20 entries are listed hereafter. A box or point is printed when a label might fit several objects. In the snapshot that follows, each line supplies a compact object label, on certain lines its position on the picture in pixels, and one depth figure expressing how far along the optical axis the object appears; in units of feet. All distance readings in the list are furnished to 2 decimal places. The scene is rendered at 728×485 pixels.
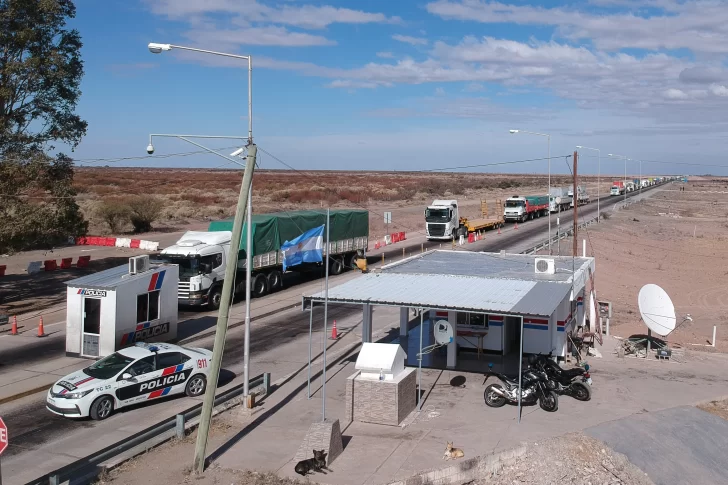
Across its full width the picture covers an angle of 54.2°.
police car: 50.49
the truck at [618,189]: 399.69
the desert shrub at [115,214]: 186.91
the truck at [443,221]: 168.55
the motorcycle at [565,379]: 55.06
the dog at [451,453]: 43.60
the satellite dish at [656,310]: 69.56
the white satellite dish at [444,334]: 59.36
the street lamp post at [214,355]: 41.50
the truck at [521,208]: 217.97
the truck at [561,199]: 250.57
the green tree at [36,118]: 94.84
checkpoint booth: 66.23
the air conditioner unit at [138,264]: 70.59
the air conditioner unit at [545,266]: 73.31
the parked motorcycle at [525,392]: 53.06
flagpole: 48.45
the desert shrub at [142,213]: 191.42
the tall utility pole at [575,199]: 97.66
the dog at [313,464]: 41.27
